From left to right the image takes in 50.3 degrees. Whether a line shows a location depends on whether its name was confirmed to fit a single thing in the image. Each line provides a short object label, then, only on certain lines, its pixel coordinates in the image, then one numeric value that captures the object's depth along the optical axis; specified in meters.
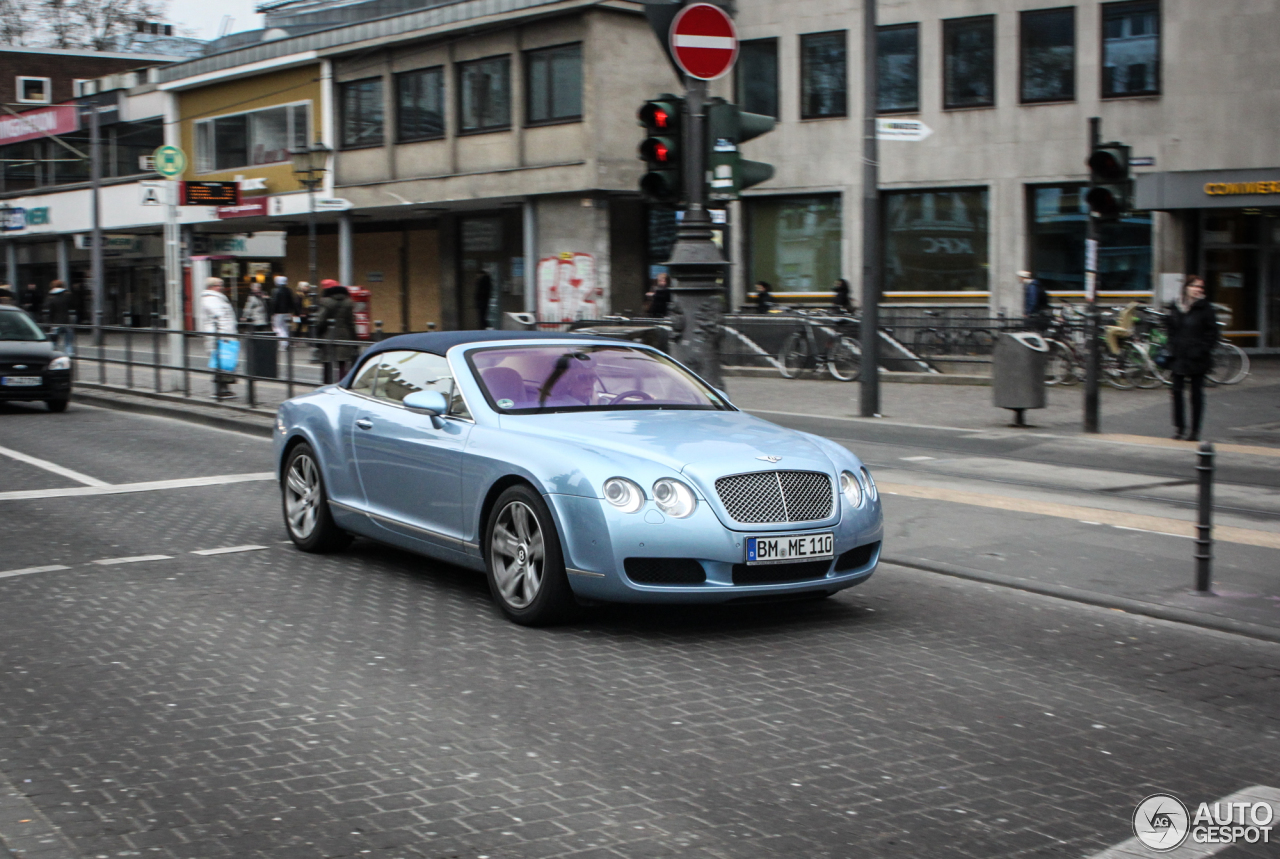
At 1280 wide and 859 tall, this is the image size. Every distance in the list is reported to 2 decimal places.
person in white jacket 20.59
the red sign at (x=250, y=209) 40.62
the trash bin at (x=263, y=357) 17.88
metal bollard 7.24
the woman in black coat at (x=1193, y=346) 14.99
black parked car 18.61
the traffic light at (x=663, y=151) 10.13
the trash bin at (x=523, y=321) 25.62
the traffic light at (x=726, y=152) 10.22
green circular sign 25.22
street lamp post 30.41
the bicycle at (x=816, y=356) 24.48
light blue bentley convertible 6.26
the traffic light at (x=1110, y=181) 14.52
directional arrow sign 15.37
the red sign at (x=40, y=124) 49.47
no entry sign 9.74
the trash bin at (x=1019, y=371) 16.31
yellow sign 25.94
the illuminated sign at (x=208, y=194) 37.88
